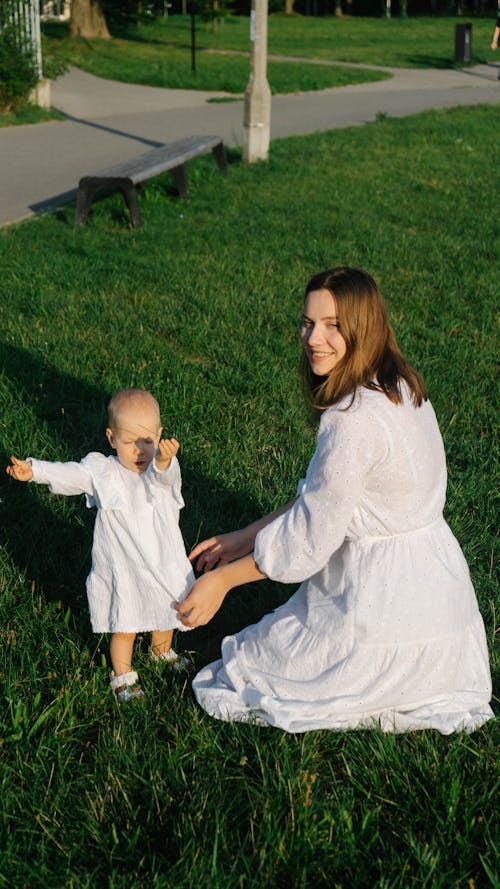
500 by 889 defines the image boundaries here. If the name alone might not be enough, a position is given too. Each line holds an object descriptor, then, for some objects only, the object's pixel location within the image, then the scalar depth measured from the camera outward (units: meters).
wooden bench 8.87
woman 2.85
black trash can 33.53
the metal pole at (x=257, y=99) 11.94
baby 3.18
